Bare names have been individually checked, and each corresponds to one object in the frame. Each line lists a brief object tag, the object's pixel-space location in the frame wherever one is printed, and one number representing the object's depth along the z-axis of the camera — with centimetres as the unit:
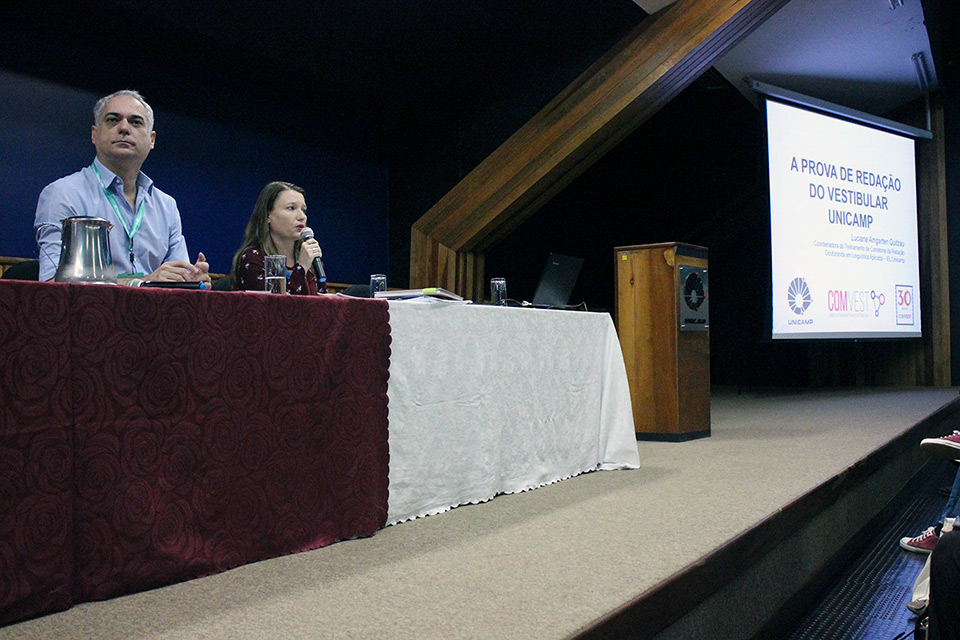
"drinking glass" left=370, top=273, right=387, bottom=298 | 220
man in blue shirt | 199
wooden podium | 351
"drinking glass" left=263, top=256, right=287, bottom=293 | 166
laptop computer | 284
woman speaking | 243
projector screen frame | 538
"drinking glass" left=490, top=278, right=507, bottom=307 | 245
